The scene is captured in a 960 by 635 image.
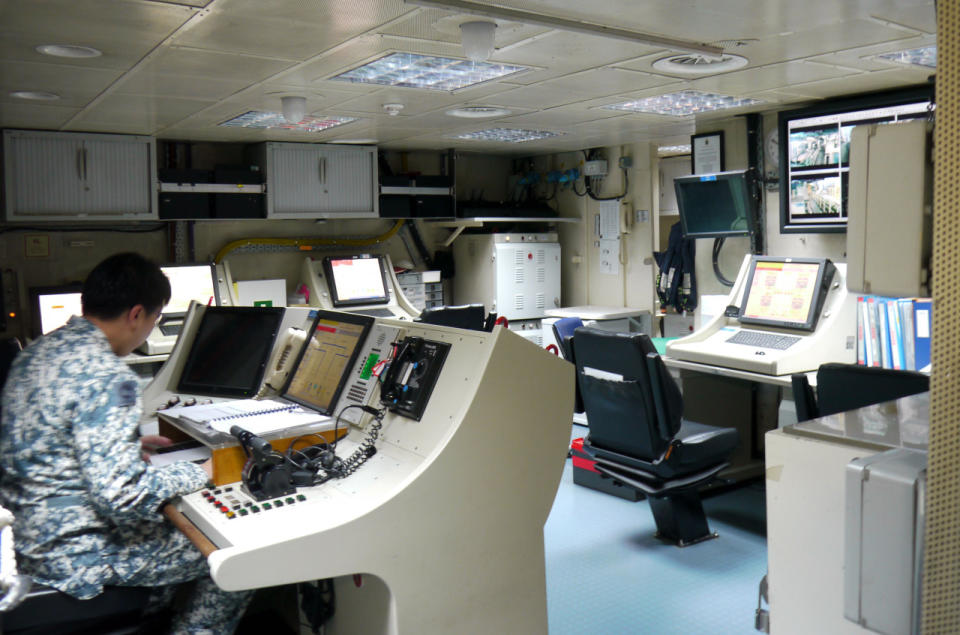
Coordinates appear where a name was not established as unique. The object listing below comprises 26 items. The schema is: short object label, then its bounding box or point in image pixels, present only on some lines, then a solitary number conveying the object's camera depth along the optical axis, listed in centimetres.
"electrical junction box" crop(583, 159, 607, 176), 632
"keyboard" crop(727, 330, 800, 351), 381
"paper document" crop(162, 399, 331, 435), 229
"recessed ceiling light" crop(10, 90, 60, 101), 352
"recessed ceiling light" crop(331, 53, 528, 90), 314
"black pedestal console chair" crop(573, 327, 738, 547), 311
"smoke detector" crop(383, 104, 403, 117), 409
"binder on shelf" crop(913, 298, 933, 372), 338
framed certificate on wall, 477
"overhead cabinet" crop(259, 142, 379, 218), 540
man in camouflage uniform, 186
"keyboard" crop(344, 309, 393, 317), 584
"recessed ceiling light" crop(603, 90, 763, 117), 415
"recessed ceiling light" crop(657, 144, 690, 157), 703
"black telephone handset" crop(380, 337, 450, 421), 215
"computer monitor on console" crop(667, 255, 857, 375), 370
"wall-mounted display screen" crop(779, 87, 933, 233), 394
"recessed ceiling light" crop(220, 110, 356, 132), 438
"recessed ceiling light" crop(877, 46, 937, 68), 313
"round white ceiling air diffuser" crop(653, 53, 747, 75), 319
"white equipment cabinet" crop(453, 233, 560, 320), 632
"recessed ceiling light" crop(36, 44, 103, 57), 274
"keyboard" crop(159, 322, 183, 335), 488
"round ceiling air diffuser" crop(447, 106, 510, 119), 432
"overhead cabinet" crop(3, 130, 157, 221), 455
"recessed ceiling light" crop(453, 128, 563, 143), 538
